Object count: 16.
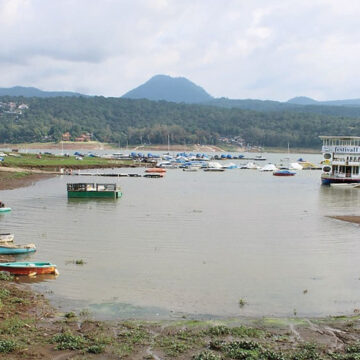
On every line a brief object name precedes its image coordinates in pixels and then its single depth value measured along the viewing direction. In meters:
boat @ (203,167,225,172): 101.84
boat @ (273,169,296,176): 92.00
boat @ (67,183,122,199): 47.44
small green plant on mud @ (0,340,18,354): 12.20
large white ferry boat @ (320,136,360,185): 67.75
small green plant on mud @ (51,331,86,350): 12.72
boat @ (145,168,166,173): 87.94
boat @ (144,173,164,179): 79.75
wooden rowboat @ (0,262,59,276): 19.94
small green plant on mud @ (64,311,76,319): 15.46
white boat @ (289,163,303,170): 112.42
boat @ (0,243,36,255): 23.28
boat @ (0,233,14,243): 24.60
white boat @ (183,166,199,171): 100.85
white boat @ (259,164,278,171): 105.61
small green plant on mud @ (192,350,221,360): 12.14
